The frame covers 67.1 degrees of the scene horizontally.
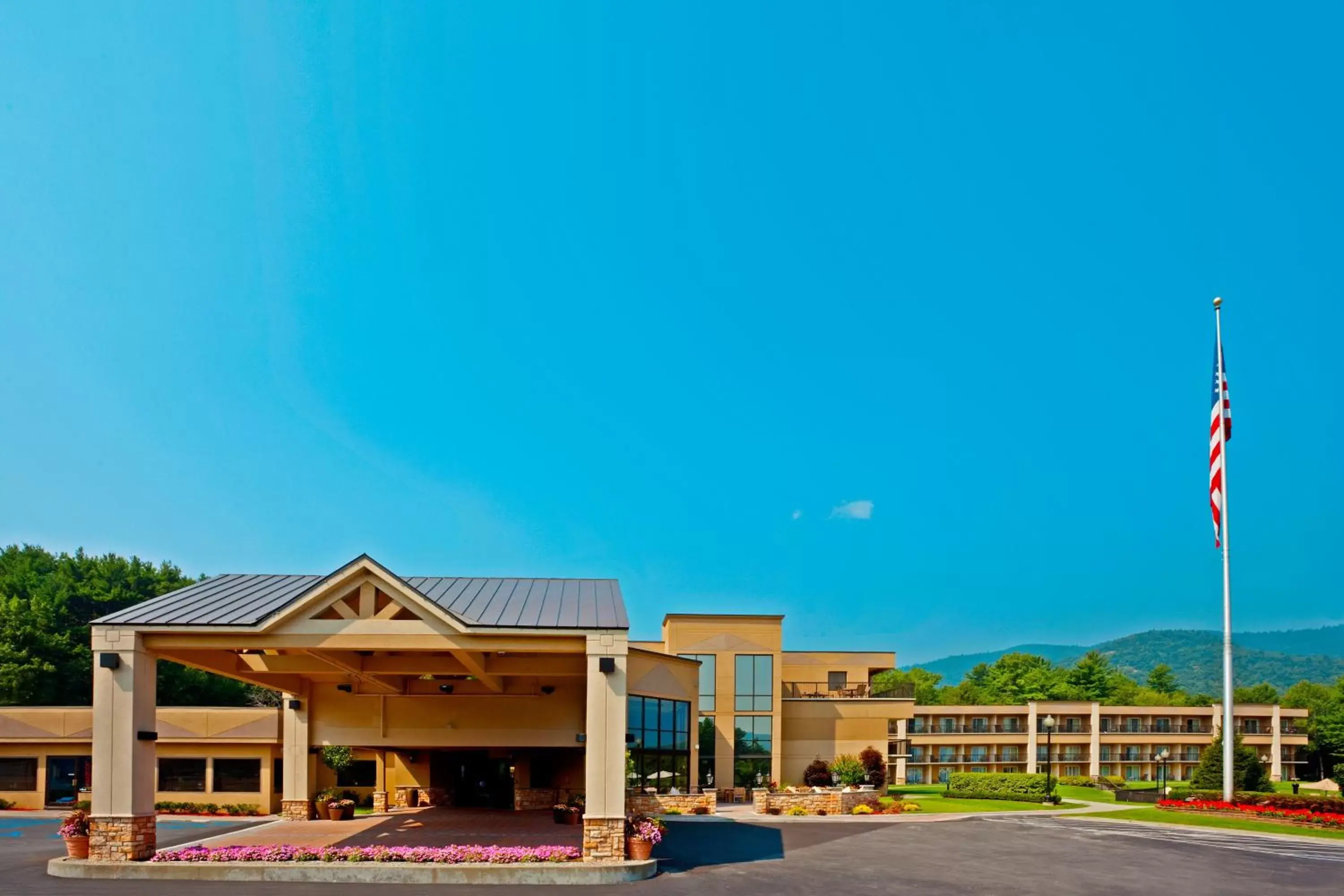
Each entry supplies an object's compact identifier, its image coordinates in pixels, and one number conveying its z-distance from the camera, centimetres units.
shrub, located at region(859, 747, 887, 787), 4122
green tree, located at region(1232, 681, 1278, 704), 11769
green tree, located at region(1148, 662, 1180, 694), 13075
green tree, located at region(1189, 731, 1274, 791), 3769
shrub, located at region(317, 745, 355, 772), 3297
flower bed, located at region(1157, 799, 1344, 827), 2898
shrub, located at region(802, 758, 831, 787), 4038
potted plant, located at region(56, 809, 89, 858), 1889
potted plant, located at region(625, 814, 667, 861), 1944
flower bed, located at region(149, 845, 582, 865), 1895
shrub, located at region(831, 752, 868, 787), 3906
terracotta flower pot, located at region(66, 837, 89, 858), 1888
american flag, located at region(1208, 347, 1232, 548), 3512
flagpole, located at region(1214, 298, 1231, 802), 3419
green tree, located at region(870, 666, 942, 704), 11804
